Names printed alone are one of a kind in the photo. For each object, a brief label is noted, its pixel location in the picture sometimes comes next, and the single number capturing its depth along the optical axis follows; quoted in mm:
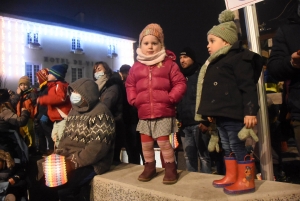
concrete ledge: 2494
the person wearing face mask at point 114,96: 4457
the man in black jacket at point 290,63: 2465
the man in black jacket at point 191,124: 4160
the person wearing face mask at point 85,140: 3371
